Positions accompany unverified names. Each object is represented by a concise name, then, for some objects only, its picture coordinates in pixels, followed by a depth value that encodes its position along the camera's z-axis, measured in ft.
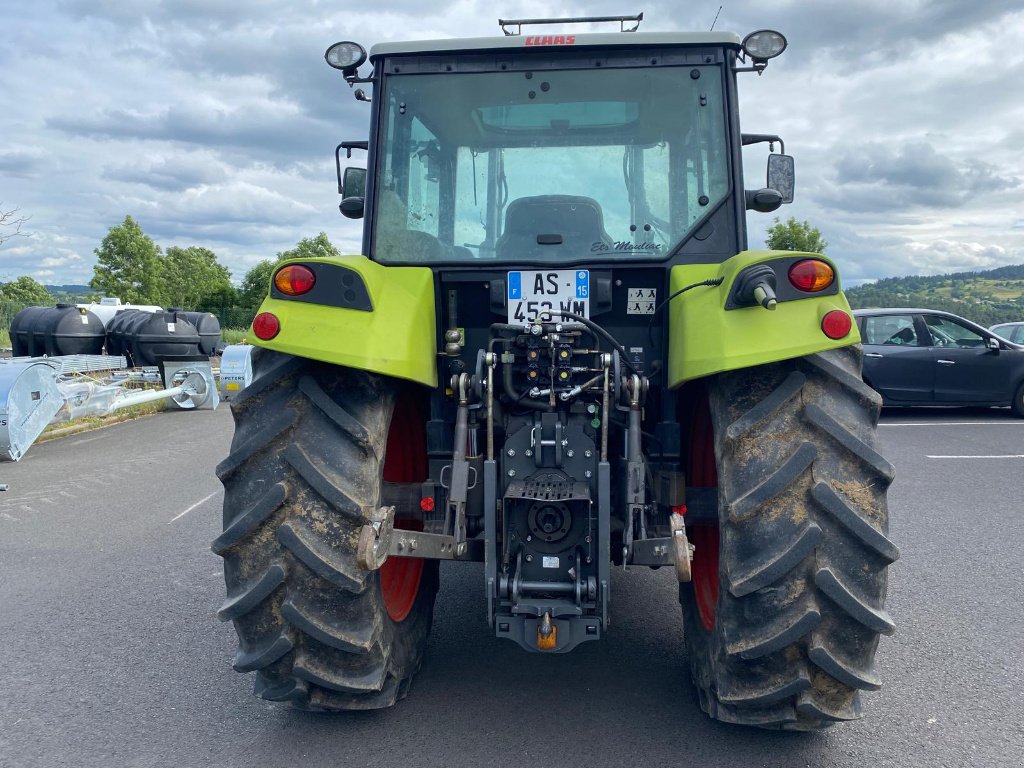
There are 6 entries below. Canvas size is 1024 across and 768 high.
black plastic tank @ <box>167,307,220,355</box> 51.06
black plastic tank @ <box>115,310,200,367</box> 45.65
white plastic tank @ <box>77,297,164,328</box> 54.27
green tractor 8.94
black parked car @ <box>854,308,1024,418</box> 40.70
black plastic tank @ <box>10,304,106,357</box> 46.21
